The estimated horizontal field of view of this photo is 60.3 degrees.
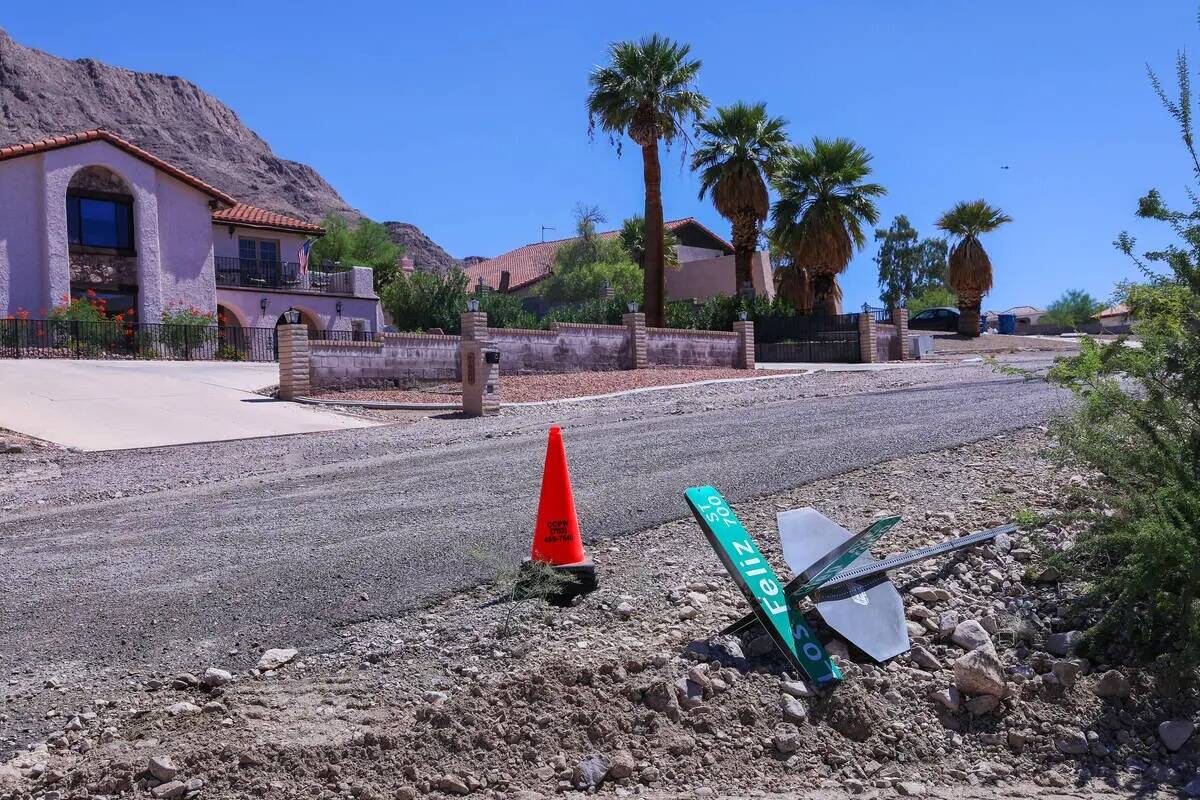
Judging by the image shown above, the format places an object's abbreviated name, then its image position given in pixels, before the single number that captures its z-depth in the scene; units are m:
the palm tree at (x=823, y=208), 39.31
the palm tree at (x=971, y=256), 45.22
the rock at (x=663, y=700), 4.73
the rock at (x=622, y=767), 4.38
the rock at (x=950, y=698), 4.98
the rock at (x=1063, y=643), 5.36
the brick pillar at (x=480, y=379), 19.20
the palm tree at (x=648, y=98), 34.75
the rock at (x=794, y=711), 4.77
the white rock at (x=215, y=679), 5.05
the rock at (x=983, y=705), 4.96
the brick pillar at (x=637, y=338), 29.66
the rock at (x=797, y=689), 4.92
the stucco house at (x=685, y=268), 54.09
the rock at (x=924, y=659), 5.24
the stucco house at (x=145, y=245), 32.41
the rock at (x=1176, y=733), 4.76
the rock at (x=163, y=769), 4.23
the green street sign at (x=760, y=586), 5.07
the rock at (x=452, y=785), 4.23
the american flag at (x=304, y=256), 40.47
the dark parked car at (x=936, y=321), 50.66
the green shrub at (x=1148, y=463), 5.21
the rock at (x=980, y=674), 4.97
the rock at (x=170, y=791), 4.14
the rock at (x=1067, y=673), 5.11
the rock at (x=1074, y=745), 4.77
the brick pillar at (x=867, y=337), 35.56
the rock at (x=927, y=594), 5.83
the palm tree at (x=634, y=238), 55.22
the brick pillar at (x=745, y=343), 32.18
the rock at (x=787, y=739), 4.62
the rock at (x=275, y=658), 5.23
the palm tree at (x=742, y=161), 39.50
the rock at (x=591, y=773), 4.34
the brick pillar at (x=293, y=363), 21.02
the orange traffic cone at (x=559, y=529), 5.97
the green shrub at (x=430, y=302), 38.53
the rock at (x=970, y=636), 5.34
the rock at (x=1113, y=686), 5.07
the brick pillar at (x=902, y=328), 37.47
